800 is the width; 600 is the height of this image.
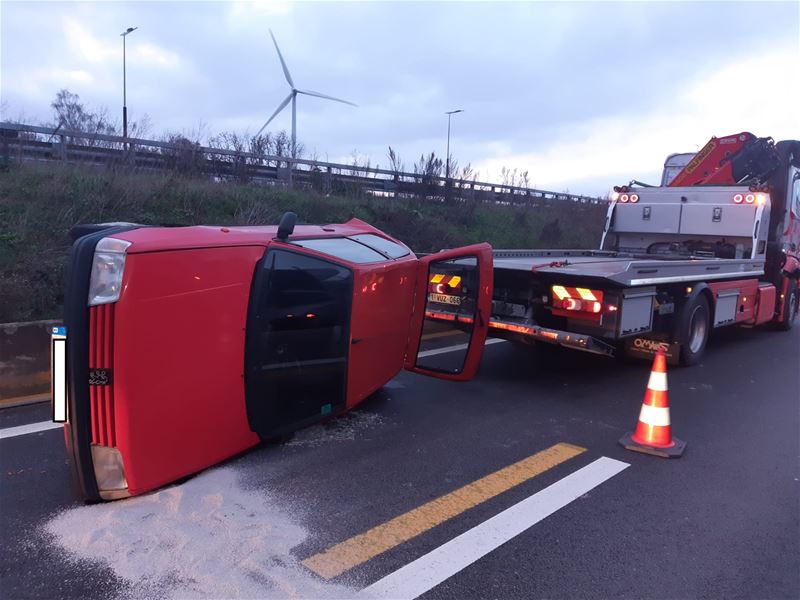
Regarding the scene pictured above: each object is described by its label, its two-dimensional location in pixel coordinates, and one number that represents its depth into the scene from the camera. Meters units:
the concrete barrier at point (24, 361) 5.54
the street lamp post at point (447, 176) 19.19
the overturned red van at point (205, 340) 3.42
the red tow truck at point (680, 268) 6.23
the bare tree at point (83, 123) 13.27
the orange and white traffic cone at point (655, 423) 4.86
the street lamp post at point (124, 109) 14.30
